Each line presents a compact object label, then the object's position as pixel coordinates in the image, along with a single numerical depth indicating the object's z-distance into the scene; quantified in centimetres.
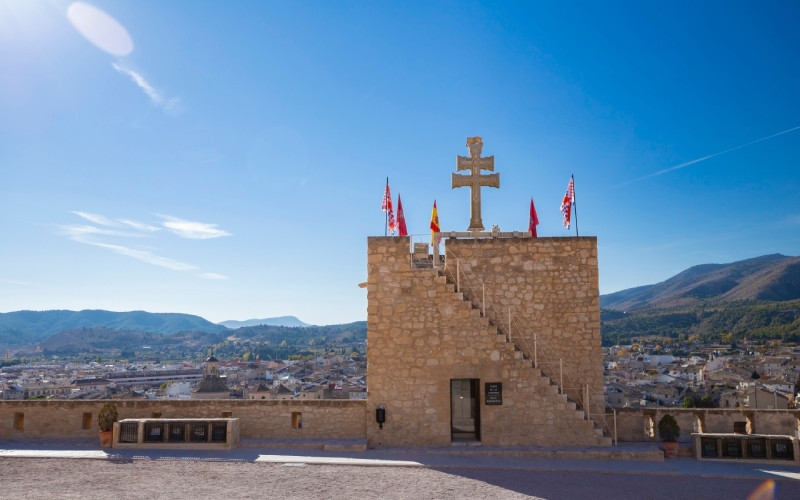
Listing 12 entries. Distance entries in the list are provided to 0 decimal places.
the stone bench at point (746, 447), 1270
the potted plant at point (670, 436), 1343
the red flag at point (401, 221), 1733
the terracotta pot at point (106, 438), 1402
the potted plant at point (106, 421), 1402
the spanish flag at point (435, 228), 1552
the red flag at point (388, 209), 1752
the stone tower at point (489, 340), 1421
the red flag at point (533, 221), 1675
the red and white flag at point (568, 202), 1709
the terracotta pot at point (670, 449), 1342
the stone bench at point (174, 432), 1396
